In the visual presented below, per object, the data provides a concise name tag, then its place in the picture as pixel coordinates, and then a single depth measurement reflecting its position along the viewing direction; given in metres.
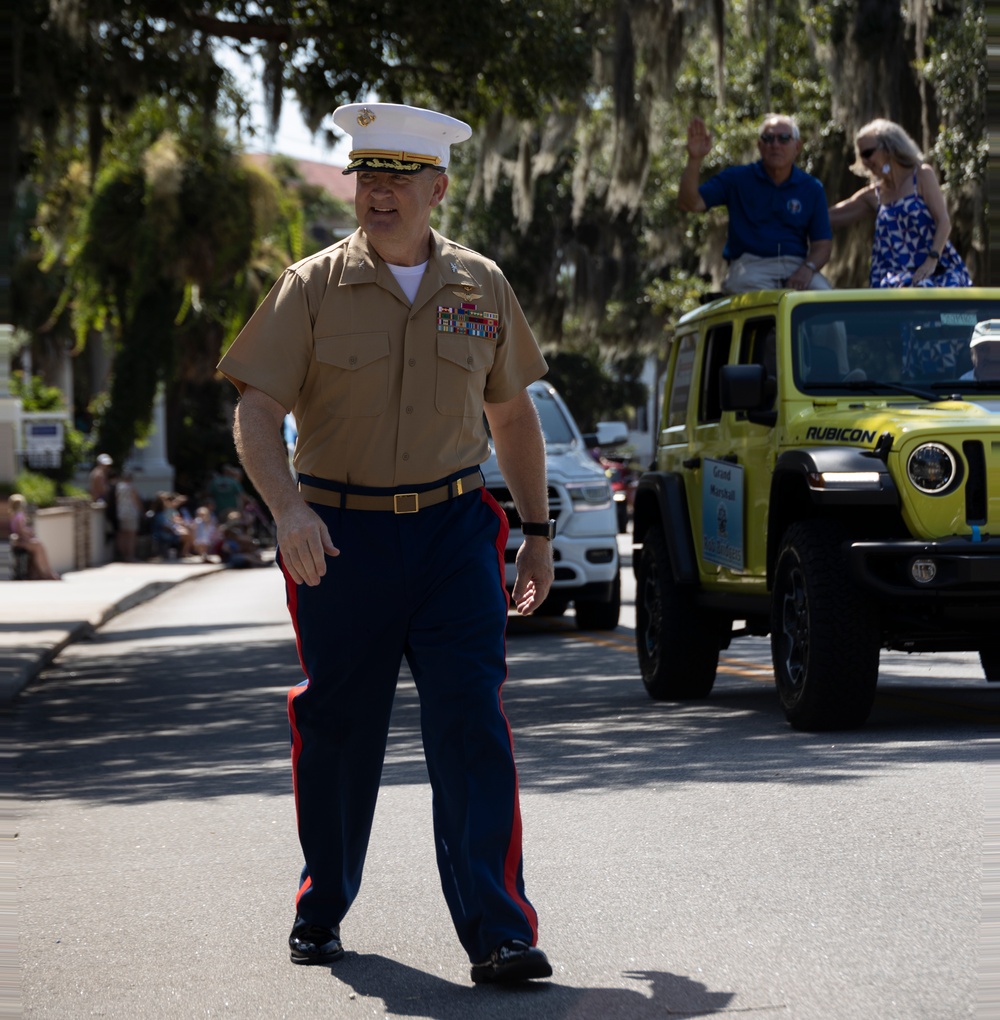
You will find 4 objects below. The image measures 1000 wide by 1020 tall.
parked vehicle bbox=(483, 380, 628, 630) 15.25
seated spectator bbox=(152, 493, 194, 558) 34.28
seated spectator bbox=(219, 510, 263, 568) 32.47
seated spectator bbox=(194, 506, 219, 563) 33.62
